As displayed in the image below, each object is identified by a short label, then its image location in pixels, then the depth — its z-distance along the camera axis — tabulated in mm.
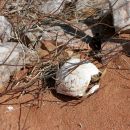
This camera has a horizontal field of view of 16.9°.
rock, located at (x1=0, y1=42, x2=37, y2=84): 3287
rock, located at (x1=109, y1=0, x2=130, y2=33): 3459
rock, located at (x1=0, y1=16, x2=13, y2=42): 3607
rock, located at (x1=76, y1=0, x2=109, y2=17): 3877
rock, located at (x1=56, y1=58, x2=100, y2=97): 3105
